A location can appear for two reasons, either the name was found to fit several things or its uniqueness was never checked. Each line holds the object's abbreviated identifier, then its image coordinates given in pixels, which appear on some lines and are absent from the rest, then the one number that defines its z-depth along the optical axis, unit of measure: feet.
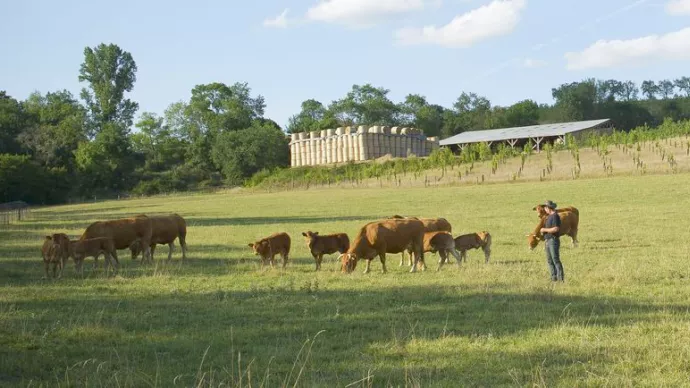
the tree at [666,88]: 547.49
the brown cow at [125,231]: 66.80
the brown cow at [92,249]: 58.75
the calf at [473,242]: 60.70
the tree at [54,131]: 322.96
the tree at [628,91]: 507.71
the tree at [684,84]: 529.04
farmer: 47.44
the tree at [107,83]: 416.87
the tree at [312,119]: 451.53
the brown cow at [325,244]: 60.70
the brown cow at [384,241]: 57.57
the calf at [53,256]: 56.90
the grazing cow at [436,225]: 66.92
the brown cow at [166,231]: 71.36
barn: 302.25
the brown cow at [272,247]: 61.85
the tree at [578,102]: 399.85
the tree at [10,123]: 311.06
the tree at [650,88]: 557.33
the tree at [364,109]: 484.74
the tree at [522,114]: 419.95
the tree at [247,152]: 365.20
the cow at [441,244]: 59.00
